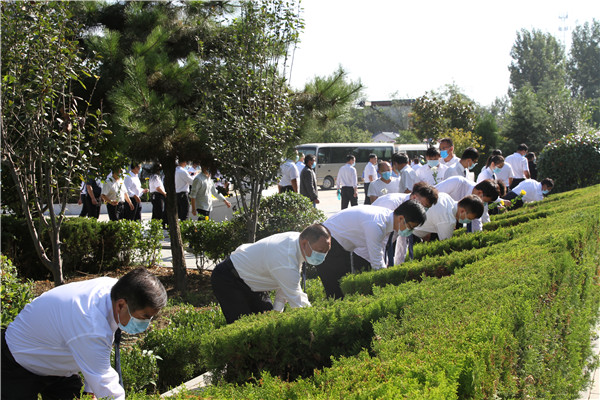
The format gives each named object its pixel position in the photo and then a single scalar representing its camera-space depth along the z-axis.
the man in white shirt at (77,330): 3.02
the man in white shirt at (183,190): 13.38
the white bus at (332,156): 36.22
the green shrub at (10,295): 4.68
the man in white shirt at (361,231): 5.70
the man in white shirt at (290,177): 14.66
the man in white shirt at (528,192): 12.45
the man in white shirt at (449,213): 6.79
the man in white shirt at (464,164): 10.15
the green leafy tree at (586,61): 75.81
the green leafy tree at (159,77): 6.73
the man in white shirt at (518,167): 14.91
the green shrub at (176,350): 5.45
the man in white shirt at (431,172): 11.56
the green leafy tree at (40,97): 5.38
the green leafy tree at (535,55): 76.12
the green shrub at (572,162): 15.68
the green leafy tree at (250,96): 7.33
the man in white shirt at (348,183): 16.44
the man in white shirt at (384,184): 12.37
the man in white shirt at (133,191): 13.35
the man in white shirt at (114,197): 12.30
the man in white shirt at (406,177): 11.39
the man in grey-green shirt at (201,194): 12.59
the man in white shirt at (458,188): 8.55
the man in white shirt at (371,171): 17.25
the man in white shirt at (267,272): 4.66
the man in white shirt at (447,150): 11.27
